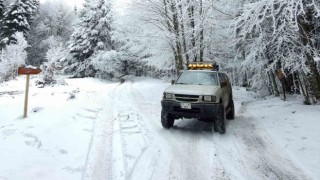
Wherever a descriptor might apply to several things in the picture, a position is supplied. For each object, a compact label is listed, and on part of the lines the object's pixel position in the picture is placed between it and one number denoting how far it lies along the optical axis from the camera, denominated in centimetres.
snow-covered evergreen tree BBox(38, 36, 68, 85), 1287
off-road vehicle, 553
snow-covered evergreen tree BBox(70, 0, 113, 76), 2238
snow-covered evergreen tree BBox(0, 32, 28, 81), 1747
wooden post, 578
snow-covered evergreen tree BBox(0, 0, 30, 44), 2691
